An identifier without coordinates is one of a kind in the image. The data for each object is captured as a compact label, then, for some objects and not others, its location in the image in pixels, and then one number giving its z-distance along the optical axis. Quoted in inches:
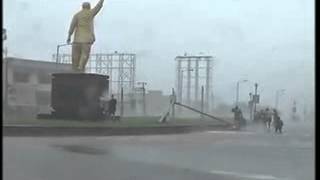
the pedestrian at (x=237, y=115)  997.2
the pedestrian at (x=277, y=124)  893.2
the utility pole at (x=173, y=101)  1146.8
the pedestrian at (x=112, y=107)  1046.3
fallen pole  1021.7
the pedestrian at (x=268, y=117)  923.5
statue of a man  1053.8
